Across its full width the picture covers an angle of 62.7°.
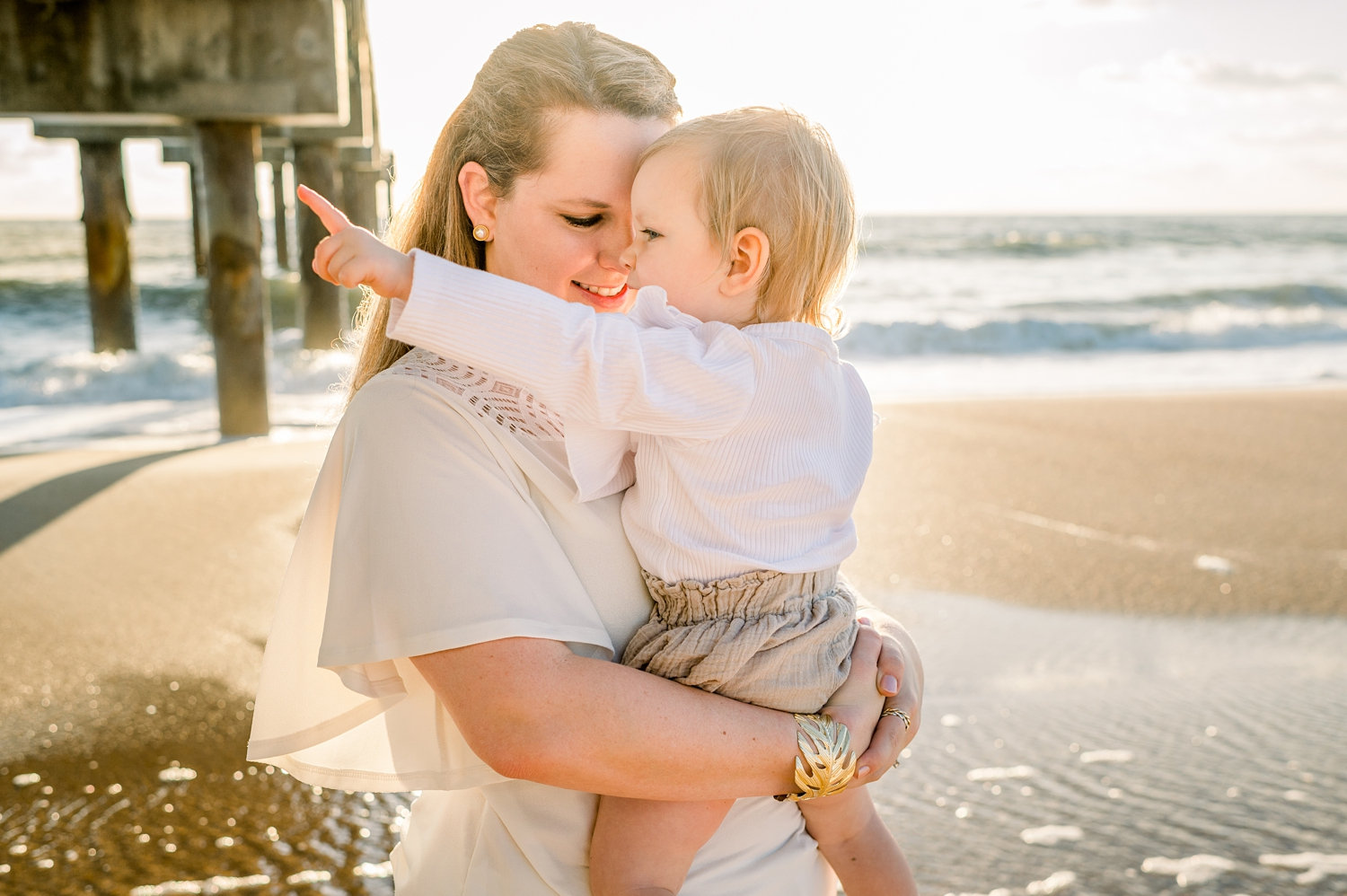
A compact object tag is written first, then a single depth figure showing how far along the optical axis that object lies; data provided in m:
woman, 1.29
